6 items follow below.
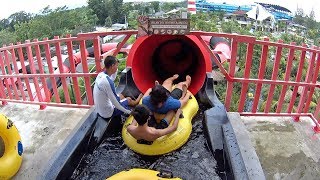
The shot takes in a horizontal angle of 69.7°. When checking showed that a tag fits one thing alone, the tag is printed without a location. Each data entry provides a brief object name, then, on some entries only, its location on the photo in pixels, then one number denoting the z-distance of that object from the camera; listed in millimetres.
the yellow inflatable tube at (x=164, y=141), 2608
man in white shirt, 2900
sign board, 3424
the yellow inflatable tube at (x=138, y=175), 2047
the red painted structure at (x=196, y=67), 3464
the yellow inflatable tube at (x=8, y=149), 2893
